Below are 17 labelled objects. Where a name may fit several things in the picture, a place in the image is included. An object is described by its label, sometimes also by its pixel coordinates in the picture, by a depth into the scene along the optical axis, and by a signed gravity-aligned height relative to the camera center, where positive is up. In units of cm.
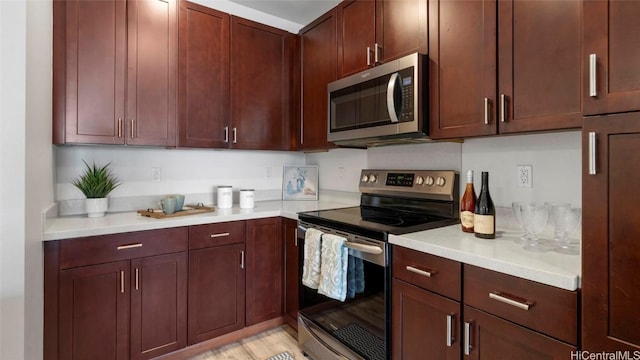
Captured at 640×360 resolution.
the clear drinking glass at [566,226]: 123 -19
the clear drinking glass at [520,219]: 135 -17
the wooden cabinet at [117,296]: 158 -65
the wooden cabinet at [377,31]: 172 +90
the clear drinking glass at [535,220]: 128 -17
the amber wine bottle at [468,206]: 153 -14
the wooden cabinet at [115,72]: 179 +65
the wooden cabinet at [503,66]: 118 +49
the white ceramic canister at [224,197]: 241 -15
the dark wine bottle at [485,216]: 141 -17
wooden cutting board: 198 -23
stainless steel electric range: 154 -32
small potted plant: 194 -7
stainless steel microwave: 167 +44
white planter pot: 194 -18
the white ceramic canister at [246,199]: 242 -16
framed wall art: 294 -4
